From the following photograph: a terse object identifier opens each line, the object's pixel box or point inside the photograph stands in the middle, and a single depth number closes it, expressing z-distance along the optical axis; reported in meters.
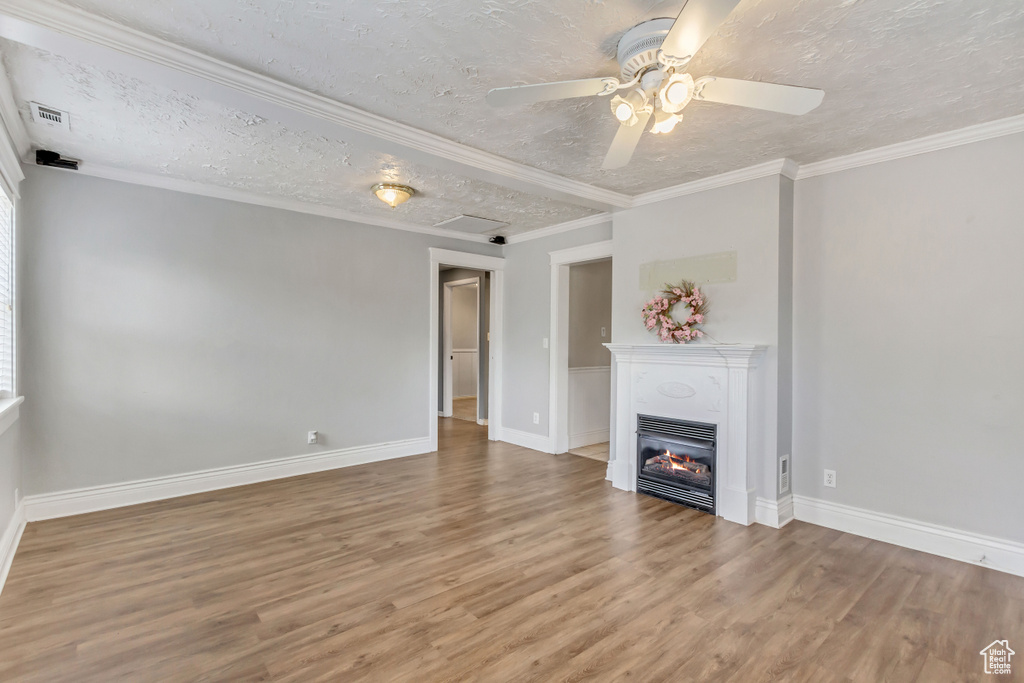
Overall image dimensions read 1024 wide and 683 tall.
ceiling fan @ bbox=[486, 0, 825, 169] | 1.82
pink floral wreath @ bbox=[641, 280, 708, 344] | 3.71
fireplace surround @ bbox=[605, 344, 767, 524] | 3.39
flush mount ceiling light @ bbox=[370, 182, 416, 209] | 3.78
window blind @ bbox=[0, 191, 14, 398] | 2.87
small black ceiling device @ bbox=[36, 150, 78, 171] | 3.22
